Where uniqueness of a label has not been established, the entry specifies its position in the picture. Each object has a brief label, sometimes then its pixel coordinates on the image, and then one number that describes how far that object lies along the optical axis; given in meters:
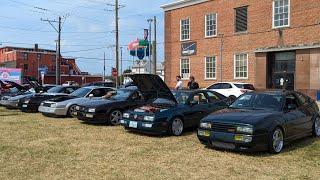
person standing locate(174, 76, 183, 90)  19.04
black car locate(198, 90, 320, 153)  9.19
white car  25.18
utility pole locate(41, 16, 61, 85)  47.51
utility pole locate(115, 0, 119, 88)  35.69
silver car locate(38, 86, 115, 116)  17.22
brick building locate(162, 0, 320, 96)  27.86
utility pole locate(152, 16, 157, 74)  47.28
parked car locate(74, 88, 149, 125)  14.51
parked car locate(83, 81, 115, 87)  33.57
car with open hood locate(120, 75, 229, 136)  12.06
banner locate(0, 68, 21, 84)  36.53
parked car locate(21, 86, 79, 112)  19.64
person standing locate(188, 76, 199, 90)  18.20
